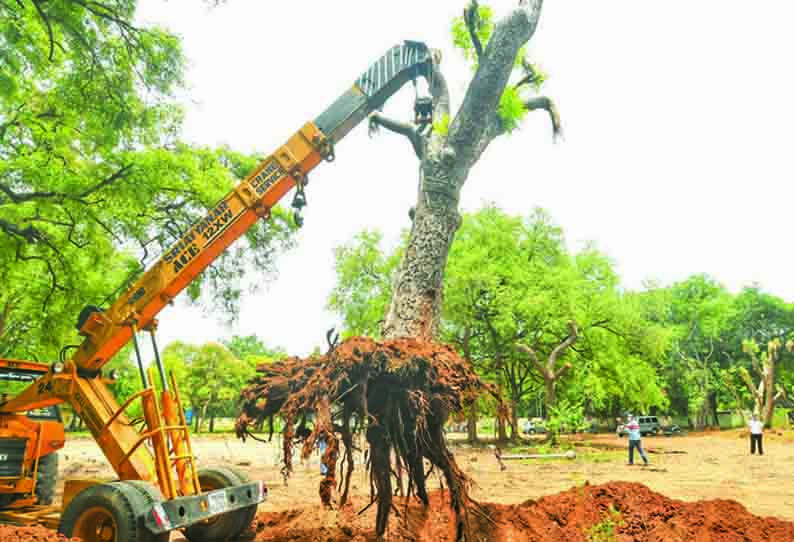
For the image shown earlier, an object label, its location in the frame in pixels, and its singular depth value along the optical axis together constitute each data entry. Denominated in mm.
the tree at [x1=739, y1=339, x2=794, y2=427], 33812
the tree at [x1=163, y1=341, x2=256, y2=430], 44500
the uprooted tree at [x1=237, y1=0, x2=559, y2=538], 4426
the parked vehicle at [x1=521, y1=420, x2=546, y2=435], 42256
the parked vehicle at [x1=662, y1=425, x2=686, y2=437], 39500
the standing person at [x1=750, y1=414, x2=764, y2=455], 21094
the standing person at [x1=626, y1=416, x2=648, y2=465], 16794
